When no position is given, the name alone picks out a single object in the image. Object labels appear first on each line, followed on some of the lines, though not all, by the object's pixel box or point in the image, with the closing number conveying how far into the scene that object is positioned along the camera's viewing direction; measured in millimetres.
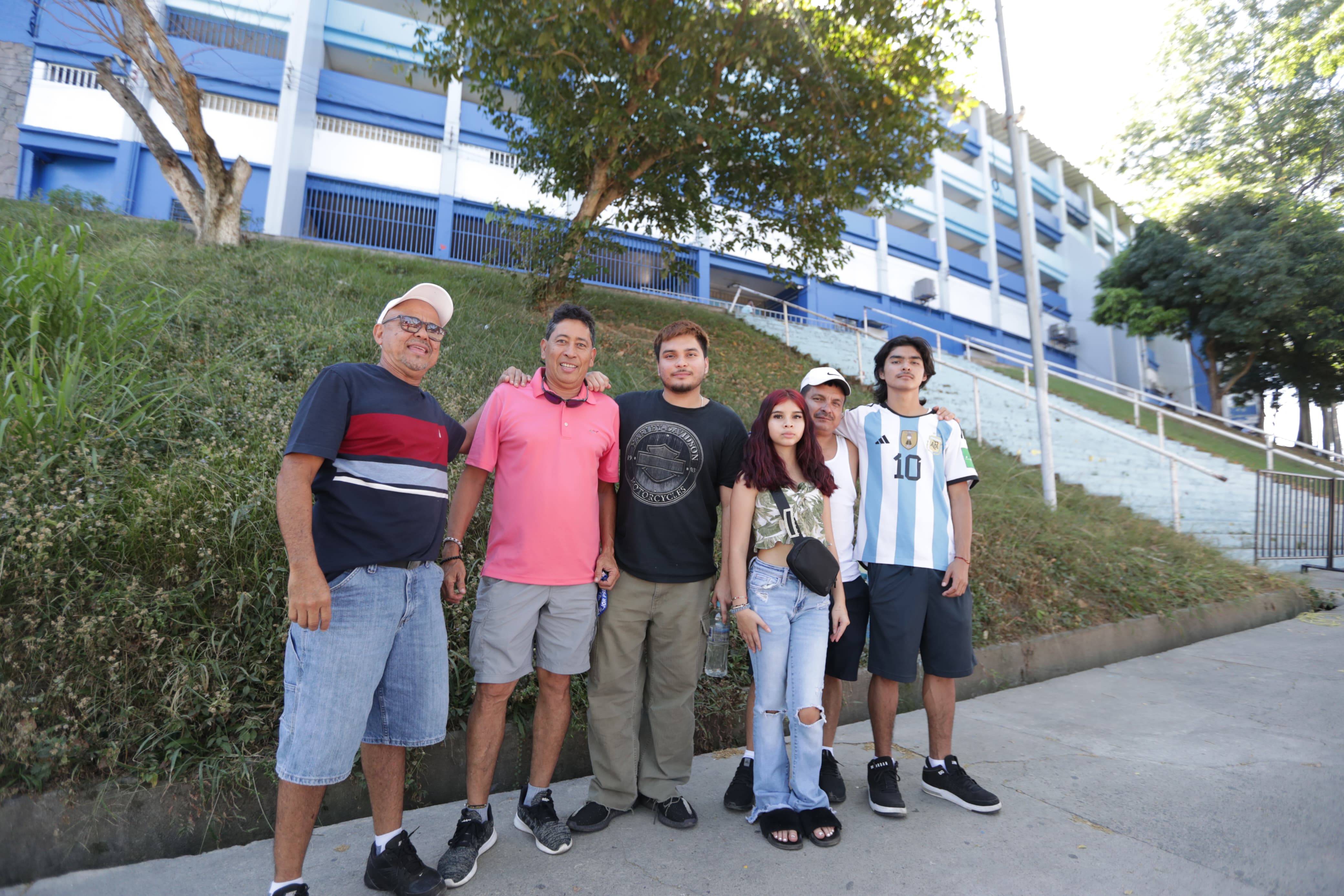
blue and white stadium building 15633
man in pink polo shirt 2543
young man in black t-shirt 2752
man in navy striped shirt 2033
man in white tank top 3018
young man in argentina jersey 2953
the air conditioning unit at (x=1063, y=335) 31406
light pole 7883
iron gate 8648
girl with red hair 2613
